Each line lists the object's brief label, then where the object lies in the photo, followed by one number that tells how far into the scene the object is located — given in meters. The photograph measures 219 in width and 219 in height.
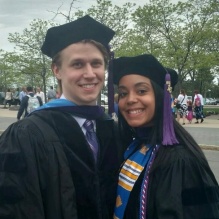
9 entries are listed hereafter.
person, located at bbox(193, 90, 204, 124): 11.77
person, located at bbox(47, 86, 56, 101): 11.45
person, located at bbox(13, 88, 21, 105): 20.04
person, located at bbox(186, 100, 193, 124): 11.78
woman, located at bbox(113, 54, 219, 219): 1.39
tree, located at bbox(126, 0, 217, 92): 16.30
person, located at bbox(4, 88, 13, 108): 19.89
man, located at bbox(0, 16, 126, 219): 1.29
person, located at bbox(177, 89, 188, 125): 11.43
